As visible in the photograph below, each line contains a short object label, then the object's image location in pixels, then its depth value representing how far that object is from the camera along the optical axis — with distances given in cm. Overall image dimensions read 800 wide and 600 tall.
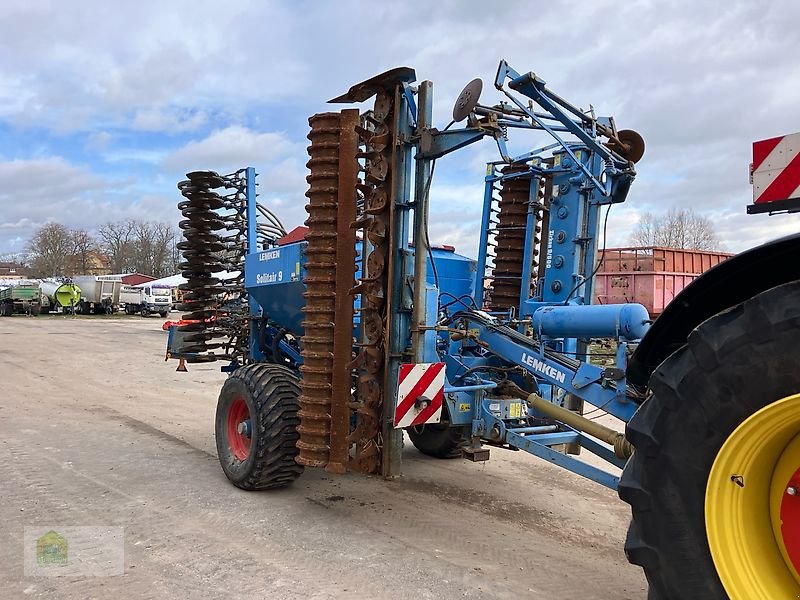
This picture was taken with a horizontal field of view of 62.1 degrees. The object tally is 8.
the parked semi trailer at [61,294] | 3816
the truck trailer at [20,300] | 3778
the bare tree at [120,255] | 7194
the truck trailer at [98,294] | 3891
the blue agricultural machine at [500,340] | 209
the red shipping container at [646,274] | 1630
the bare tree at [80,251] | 6812
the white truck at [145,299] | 3953
